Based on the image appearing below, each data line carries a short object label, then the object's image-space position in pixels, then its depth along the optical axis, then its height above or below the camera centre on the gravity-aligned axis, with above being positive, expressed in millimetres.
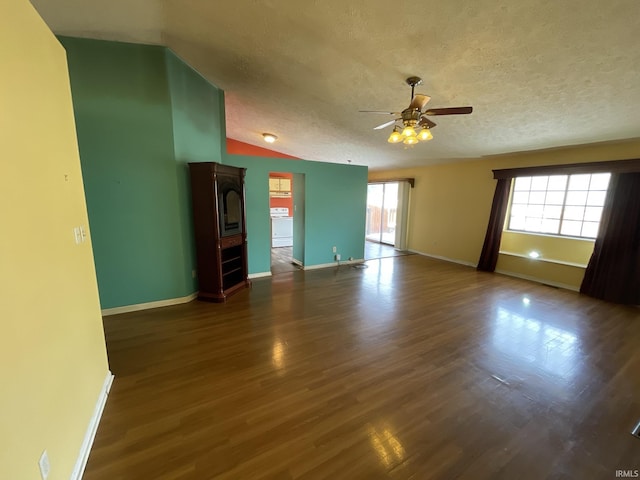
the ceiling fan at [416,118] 2416 +849
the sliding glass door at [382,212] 8023 -303
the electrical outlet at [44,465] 1032 -1099
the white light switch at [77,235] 1570 -238
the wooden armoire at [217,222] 3348 -322
